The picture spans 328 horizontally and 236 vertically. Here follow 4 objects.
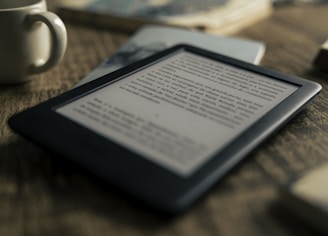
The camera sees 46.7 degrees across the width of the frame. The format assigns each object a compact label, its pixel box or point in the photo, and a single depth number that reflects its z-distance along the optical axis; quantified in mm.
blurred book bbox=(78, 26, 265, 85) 541
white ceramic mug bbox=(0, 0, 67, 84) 439
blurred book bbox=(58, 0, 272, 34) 678
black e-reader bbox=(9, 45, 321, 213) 292
